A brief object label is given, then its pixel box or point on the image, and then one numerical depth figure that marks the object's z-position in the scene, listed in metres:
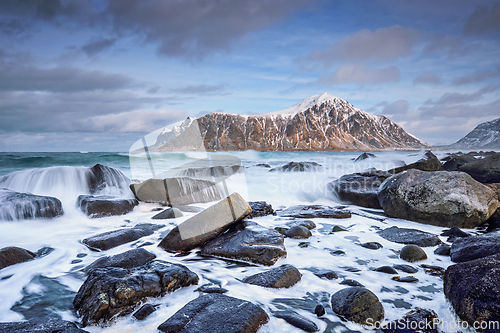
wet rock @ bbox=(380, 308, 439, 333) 1.92
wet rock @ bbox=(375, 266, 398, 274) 2.97
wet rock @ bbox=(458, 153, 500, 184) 7.41
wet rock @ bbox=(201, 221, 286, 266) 3.33
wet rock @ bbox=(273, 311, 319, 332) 2.04
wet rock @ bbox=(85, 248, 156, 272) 3.10
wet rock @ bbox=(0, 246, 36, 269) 3.20
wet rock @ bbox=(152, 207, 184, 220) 5.61
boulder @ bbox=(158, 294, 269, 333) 1.88
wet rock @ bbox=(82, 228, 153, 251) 3.95
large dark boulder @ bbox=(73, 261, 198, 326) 2.10
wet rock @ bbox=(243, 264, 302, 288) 2.65
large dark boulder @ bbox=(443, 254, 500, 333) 1.79
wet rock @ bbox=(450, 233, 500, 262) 2.90
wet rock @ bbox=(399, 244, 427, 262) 3.26
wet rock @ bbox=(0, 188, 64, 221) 5.23
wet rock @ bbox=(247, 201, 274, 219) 5.67
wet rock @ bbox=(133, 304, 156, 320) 2.14
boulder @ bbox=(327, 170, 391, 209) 6.57
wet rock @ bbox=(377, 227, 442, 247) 3.78
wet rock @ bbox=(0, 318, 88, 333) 1.77
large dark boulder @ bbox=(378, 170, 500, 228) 4.63
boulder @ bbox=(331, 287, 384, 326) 2.09
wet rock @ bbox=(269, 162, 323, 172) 14.97
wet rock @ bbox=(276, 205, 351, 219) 5.52
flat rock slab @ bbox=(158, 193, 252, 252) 3.78
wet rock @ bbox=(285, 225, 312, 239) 4.26
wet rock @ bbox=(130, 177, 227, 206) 6.97
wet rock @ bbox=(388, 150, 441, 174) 9.02
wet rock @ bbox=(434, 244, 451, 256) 3.41
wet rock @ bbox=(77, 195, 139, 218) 5.80
